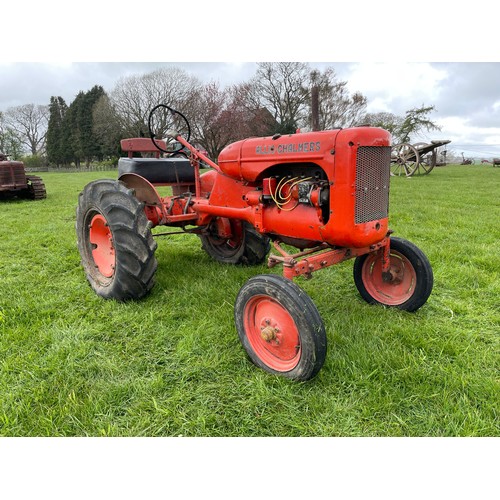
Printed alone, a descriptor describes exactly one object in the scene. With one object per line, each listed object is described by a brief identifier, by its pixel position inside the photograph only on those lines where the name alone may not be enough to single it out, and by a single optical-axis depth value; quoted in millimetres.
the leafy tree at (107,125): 35594
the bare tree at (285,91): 26784
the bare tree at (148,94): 29906
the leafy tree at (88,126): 42250
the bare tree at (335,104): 26125
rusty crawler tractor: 10844
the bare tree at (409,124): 29047
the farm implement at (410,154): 18125
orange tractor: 2383
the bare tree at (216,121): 26953
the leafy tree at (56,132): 45031
